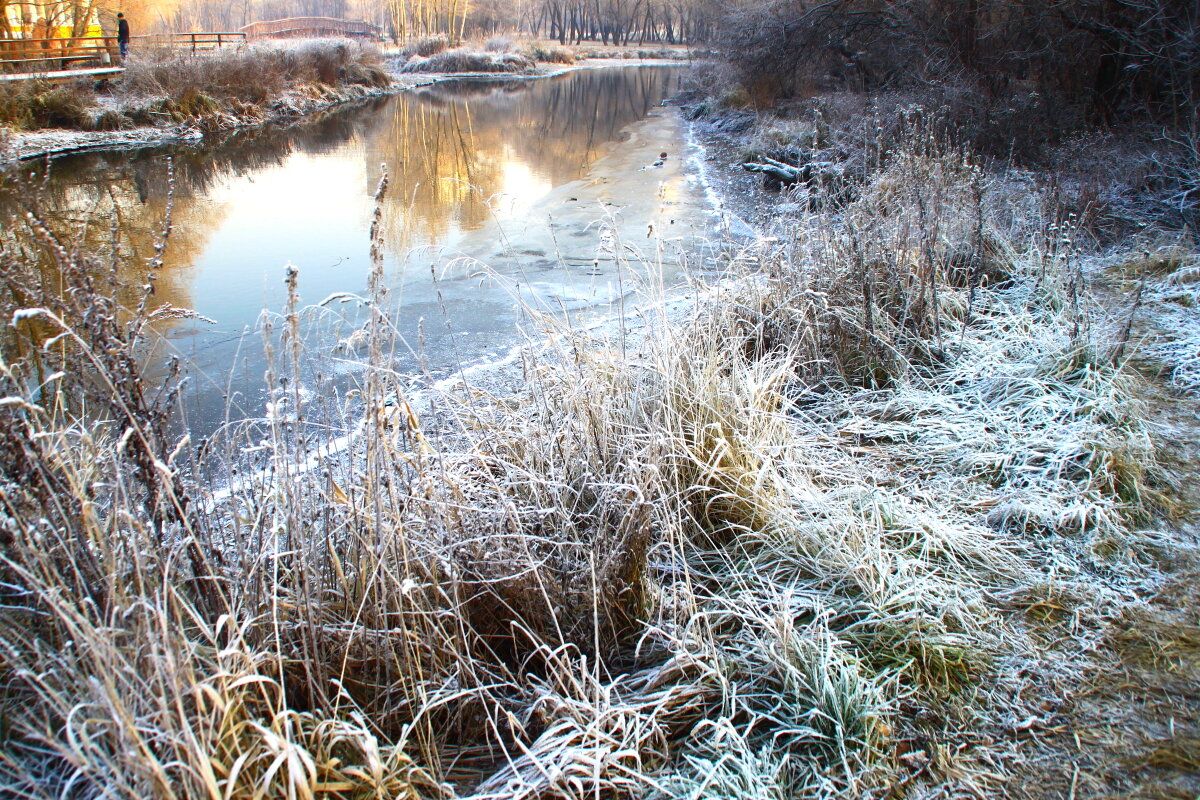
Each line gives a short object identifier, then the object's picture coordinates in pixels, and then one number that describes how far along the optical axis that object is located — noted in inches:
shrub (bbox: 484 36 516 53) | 1556.3
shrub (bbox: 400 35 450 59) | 1531.7
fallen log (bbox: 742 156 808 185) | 418.7
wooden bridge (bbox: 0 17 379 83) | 634.8
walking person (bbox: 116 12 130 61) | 786.0
